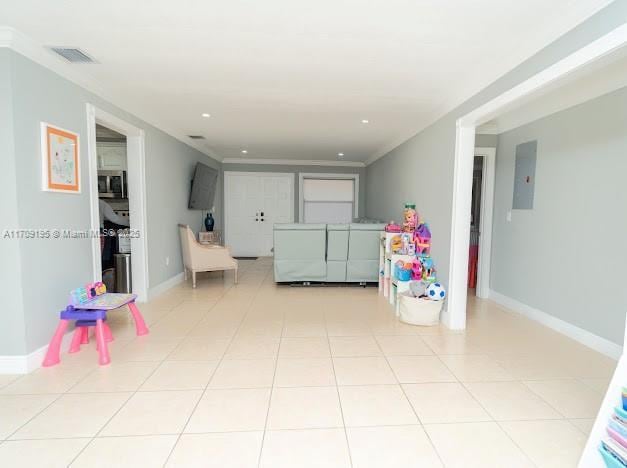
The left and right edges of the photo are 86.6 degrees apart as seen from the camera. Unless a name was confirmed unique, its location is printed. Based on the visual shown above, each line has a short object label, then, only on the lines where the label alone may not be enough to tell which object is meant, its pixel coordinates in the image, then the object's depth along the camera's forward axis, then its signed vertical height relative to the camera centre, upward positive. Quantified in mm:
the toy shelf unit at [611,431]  1318 -893
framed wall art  2423 +330
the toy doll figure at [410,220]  4129 -129
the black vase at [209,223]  6418 -336
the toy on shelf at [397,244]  4078 -425
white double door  7836 -48
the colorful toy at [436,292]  3332 -827
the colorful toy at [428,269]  3558 -656
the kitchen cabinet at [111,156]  4879 +703
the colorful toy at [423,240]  3854 -359
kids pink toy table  2422 -902
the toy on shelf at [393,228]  4367 -246
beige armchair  4859 -754
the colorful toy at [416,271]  3662 -672
